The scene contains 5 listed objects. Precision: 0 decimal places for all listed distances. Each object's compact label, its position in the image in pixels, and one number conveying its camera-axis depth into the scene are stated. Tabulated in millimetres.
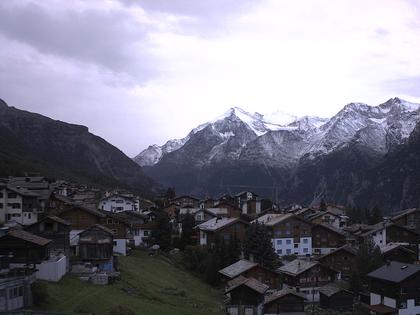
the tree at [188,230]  70688
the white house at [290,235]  69500
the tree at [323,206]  100600
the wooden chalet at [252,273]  51000
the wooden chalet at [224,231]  65938
